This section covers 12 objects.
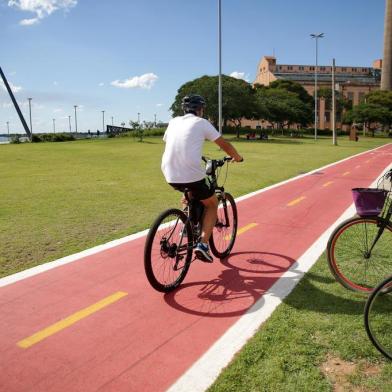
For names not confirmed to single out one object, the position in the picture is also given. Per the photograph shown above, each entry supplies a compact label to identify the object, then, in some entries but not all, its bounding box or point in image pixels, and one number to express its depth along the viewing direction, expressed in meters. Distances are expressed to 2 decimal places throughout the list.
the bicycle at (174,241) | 4.34
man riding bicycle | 4.46
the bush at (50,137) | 50.53
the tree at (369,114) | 78.69
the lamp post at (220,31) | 29.81
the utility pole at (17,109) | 61.81
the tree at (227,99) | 53.94
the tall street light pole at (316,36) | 61.83
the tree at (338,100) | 102.43
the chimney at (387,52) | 105.12
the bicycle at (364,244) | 4.18
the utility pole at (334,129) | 44.16
